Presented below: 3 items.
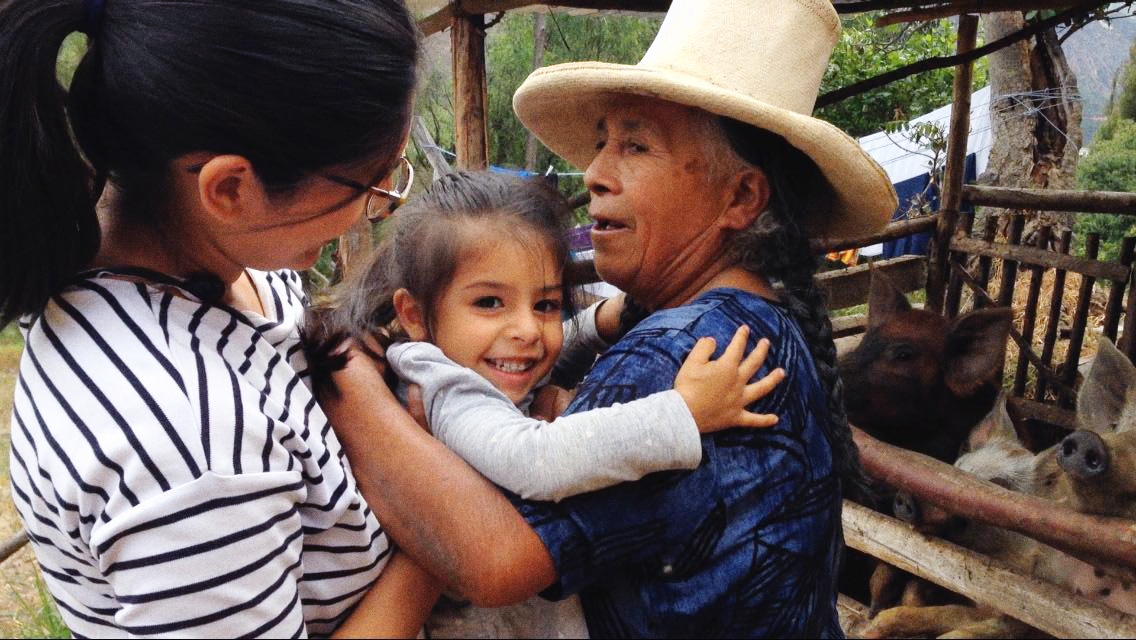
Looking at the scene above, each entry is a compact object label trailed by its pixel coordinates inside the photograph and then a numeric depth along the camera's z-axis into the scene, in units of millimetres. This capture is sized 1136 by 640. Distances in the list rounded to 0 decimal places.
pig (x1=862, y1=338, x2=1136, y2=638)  2236
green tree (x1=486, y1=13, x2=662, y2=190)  17609
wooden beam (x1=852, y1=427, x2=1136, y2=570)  1957
